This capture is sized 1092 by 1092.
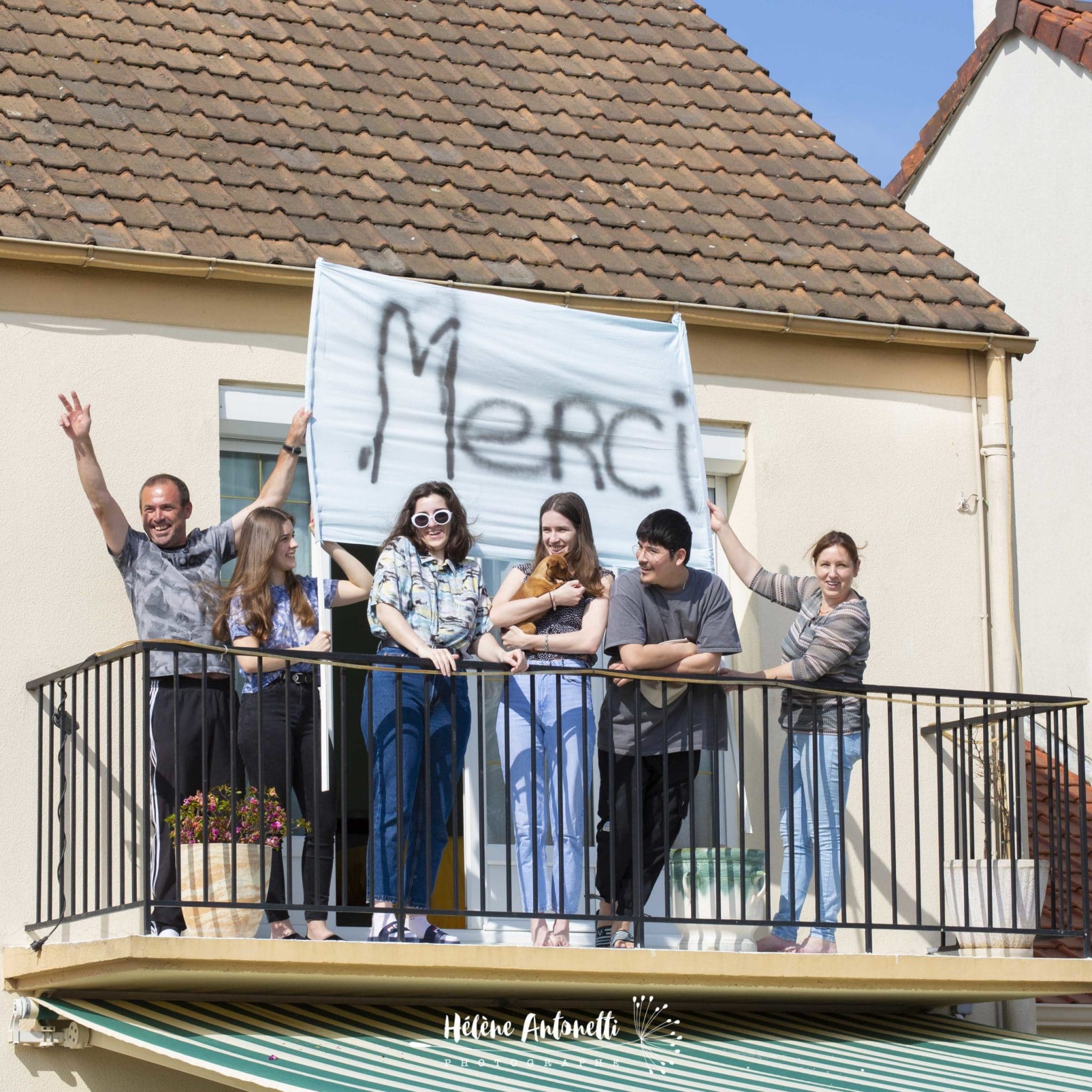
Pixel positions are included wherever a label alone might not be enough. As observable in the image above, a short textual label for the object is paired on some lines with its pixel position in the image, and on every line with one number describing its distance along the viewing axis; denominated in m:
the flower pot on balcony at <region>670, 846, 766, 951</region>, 17.42
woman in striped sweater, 17.44
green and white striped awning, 14.93
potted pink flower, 15.51
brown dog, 16.72
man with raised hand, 16.11
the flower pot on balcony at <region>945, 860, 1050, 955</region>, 17.89
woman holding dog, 16.58
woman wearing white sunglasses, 16.03
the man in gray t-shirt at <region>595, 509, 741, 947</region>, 16.72
